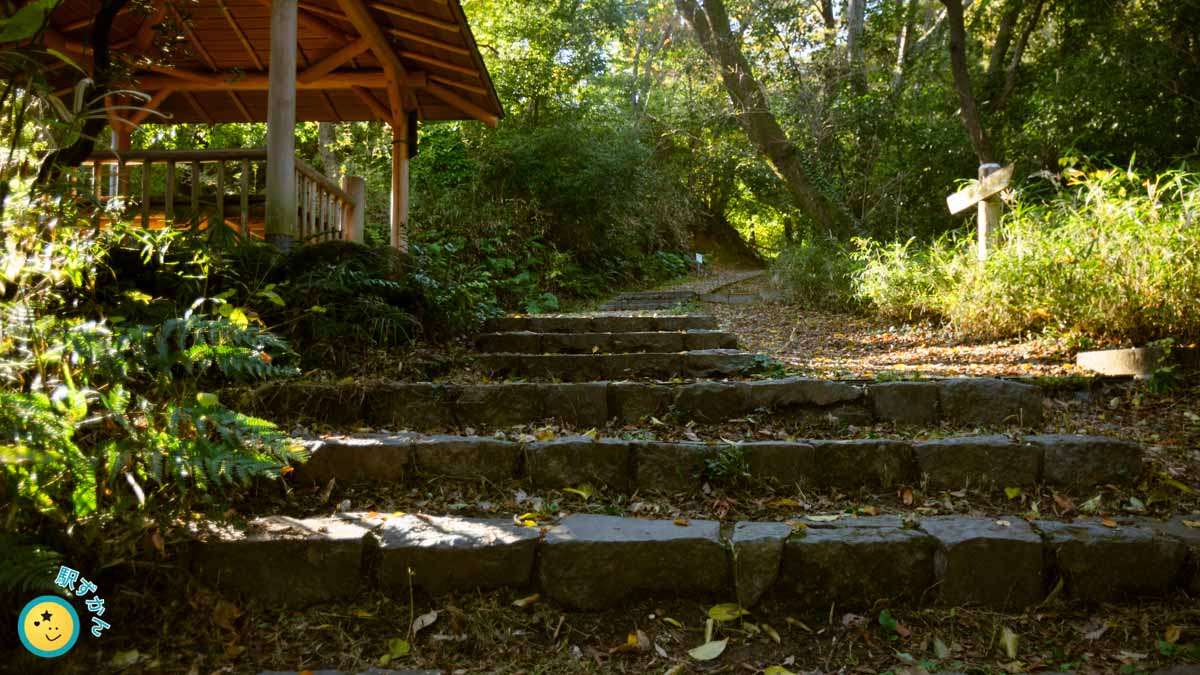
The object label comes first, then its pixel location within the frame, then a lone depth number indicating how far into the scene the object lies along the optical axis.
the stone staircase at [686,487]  2.18
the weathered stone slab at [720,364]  4.10
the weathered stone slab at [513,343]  4.75
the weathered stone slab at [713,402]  3.38
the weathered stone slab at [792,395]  3.40
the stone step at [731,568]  2.17
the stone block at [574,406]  3.39
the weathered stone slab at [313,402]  3.09
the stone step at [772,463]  2.76
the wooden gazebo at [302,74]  4.52
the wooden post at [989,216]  5.51
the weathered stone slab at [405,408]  3.25
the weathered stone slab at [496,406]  3.31
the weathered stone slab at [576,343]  4.84
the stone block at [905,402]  3.41
